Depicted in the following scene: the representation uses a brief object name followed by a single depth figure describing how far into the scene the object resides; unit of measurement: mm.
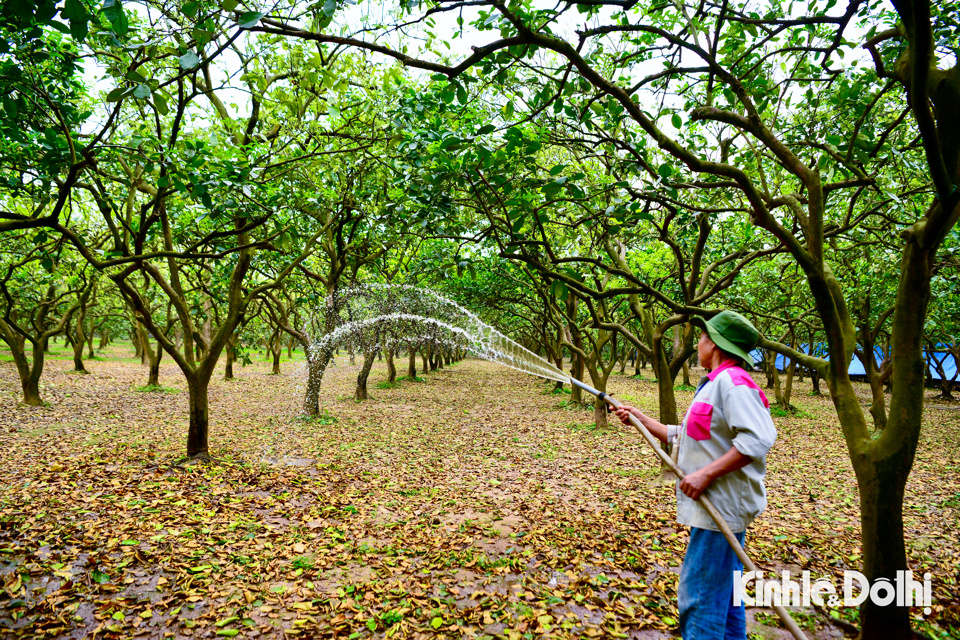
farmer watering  2553
